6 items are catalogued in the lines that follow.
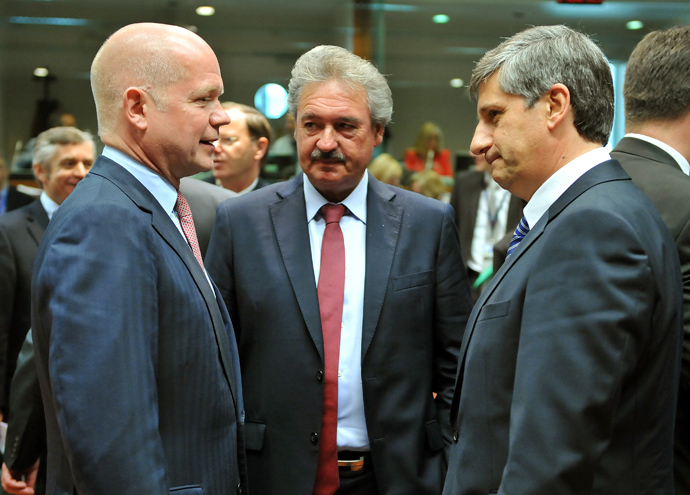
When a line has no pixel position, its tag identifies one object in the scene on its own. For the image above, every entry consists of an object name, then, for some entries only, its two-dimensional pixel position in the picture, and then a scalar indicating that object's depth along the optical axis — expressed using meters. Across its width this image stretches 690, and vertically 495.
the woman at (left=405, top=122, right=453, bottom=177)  8.44
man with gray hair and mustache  2.22
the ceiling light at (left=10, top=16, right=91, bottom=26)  7.81
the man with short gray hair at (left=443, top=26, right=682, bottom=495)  1.35
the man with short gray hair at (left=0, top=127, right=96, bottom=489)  2.51
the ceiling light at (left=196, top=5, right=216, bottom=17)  7.75
